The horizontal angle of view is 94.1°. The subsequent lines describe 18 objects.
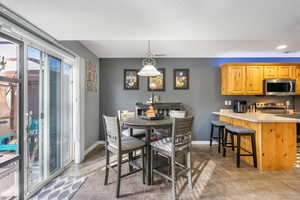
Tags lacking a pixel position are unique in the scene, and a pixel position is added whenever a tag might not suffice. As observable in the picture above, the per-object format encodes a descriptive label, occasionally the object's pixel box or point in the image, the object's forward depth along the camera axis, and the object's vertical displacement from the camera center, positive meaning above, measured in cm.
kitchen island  250 -83
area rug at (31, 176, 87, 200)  184 -129
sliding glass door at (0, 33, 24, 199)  156 -16
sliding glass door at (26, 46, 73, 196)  193 -29
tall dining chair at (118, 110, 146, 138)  261 -64
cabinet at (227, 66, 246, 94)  366 +50
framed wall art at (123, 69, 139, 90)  401 +58
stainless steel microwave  359 +29
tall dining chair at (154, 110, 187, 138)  268 -65
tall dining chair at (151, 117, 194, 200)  173 -63
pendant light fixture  247 +48
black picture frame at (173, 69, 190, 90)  400 +61
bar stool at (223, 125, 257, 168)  251 -67
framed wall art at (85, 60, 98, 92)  319 +53
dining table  198 -41
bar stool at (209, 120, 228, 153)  319 -67
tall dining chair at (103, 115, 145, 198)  180 -64
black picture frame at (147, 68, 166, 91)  400 +55
